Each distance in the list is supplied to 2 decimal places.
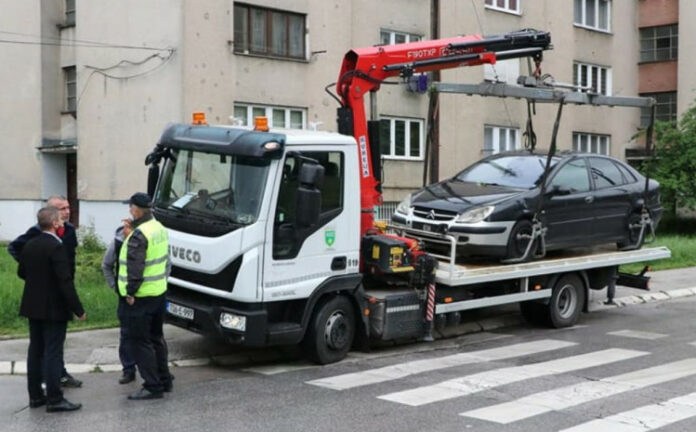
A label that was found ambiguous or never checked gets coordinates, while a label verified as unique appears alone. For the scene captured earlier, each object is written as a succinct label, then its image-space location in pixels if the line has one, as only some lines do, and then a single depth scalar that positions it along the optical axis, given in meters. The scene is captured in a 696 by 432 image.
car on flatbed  11.25
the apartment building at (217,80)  21.77
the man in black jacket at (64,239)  7.77
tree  31.22
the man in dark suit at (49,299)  7.52
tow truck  8.85
